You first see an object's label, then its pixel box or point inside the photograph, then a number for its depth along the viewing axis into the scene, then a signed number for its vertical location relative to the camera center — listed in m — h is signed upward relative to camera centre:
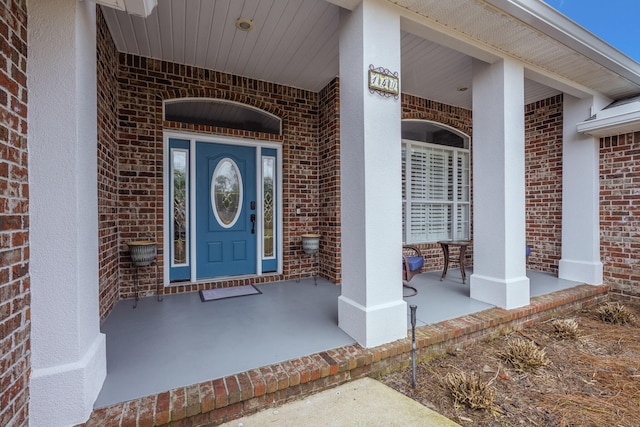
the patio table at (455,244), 4.23 -0.63
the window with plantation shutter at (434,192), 5.06 +0.34
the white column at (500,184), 3.15 +0.29
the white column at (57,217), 1.49 -0.02
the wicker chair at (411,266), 3.57 -0.72
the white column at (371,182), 2.30 +0.24
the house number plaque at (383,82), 2.32 +1.08
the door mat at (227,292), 3.49 -1.05
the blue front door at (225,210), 3.92 +0.02
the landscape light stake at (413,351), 2.12 -1.09
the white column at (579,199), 4.19 +0.14
